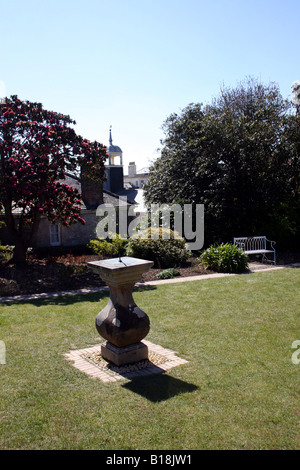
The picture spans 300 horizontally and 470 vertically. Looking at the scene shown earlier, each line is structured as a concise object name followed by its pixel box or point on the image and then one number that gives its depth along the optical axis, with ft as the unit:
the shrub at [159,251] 47.32
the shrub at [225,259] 44.09
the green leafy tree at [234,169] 55.42
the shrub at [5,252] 44.69
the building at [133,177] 190.60
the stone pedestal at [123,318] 18.61
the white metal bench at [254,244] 51.60
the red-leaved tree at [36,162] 40.68
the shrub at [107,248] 50.46
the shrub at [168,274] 41.65
